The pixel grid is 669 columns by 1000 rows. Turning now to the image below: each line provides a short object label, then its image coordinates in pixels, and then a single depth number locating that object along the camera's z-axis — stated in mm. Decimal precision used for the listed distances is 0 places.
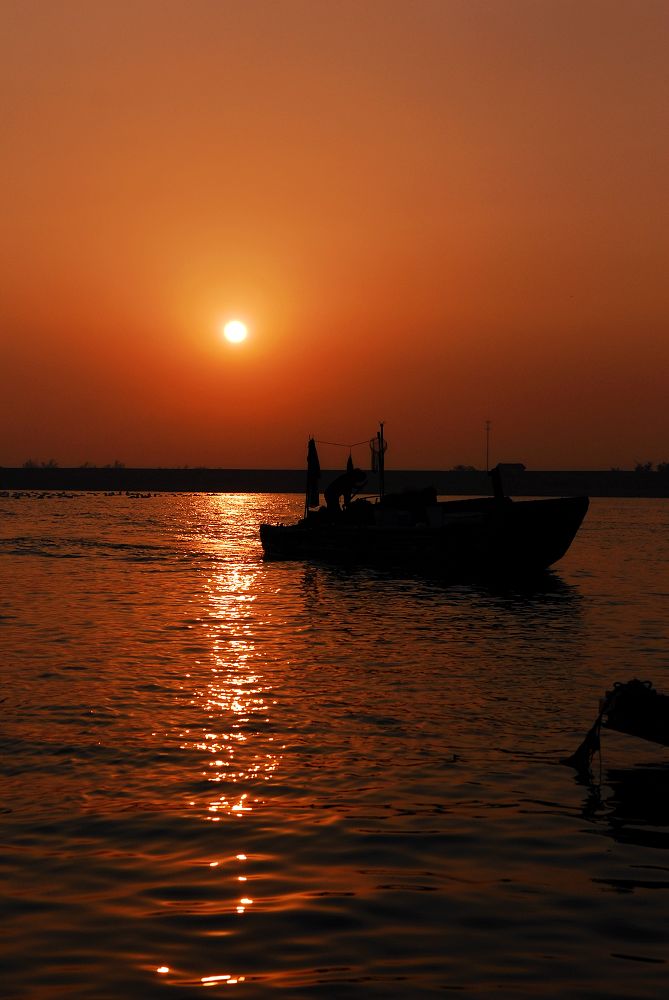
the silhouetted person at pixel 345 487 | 56562
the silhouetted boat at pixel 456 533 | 48344
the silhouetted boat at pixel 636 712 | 13719
